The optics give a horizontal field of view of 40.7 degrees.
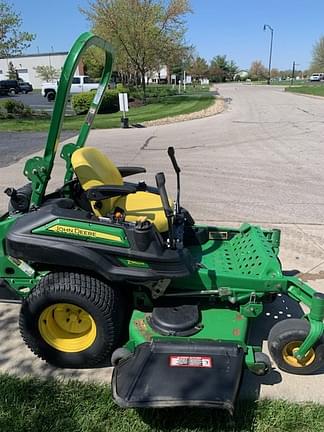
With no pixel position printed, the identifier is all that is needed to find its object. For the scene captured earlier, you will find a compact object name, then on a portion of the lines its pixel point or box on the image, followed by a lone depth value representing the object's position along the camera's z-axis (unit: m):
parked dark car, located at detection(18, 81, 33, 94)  45.73
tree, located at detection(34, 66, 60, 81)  57.34
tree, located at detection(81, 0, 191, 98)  23.44
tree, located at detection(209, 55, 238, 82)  89.96
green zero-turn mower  2.33
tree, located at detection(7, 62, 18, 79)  57.34
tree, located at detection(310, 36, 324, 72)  80.54
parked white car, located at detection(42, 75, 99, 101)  30.25
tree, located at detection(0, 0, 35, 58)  18.64
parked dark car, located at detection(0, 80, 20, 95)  41.41
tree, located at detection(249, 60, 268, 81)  101.19
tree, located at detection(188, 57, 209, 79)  71.79
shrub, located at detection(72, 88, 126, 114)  19.53
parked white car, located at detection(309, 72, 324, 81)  77.38
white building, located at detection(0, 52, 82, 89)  68.88
